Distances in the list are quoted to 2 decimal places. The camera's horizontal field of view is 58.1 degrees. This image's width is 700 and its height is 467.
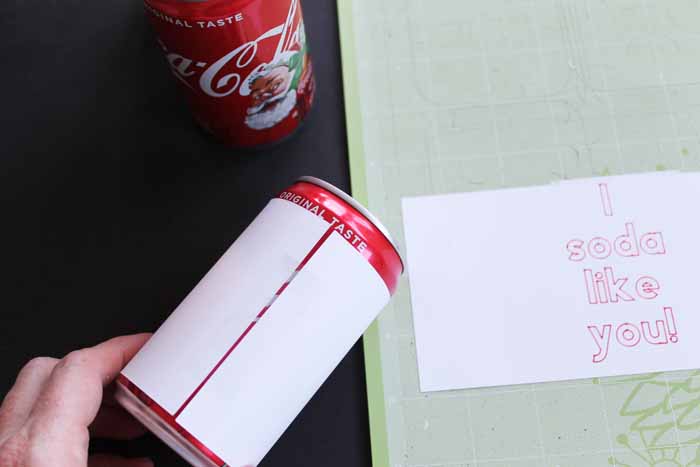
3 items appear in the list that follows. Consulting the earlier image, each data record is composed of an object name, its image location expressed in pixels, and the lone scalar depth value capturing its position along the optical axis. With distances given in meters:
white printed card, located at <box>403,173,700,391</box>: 0.53
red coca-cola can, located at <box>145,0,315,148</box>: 0.42
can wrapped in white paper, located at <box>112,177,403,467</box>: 0.39
